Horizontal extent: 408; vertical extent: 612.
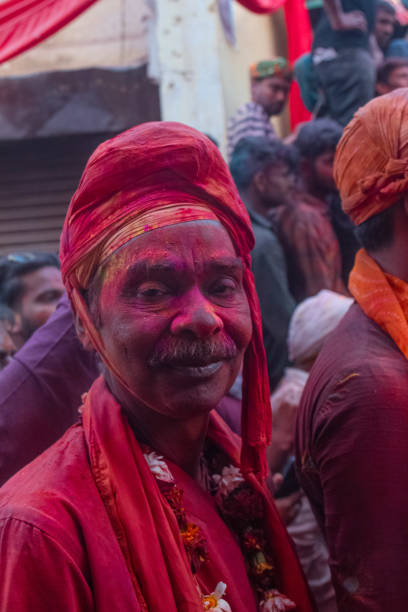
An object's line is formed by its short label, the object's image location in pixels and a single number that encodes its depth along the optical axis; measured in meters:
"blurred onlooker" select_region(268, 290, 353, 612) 2.76
